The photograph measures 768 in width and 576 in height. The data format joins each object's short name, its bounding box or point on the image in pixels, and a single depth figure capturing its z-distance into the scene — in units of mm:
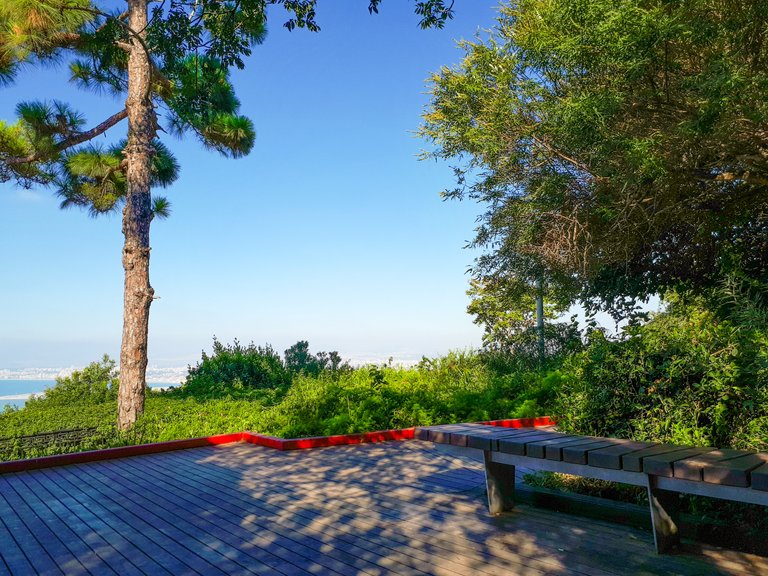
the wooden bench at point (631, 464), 2965
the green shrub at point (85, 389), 16375
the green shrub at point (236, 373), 14859
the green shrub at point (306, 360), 16297
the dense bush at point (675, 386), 4304
